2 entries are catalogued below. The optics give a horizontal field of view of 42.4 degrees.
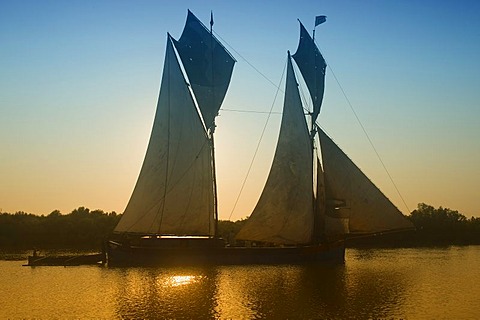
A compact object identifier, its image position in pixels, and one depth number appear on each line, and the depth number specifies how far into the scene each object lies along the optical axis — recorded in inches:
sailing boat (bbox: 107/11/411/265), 2256.4
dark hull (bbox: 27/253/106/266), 2306.8
